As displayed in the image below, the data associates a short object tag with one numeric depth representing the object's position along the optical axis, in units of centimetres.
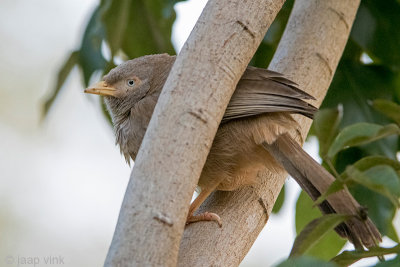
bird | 525
